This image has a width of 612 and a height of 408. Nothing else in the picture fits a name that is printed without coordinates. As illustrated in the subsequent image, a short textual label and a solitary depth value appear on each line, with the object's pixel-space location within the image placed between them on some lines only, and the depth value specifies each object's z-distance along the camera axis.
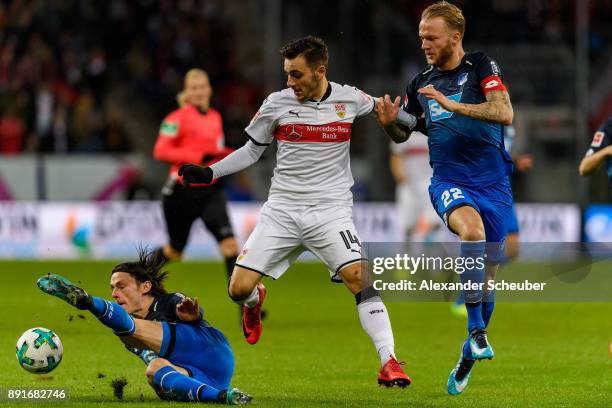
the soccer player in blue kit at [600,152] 17.92
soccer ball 14.02
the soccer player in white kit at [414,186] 30.67
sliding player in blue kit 13.63
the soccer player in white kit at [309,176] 15.31
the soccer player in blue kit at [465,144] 15.17
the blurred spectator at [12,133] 43.66
